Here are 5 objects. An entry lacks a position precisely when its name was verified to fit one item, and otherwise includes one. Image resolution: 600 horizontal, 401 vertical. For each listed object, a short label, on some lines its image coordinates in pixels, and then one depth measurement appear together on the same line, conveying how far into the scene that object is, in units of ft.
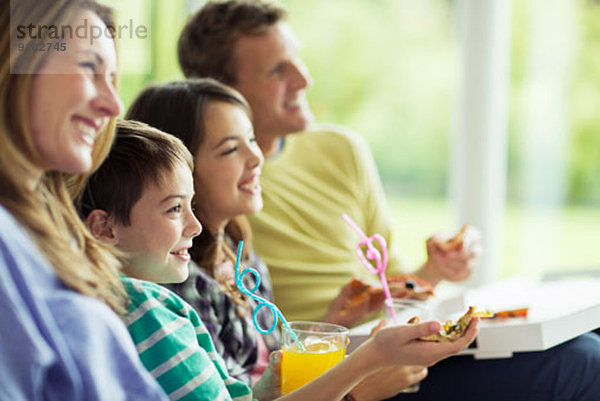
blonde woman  4.59
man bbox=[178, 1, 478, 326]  7.43
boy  5.44
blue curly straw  5.61
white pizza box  6.10
